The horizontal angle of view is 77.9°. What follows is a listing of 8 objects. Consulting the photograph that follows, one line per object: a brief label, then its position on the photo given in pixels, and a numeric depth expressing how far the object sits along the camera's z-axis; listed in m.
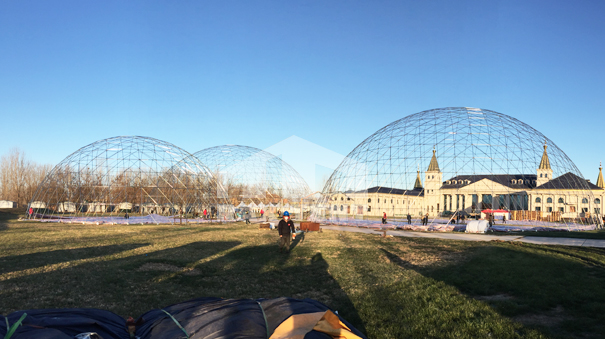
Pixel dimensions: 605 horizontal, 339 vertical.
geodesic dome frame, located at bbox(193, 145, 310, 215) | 57.53
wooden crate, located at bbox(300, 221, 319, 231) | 25.33
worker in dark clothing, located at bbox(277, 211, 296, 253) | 14.95
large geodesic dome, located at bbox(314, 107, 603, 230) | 34.16
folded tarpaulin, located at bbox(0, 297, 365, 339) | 4.42
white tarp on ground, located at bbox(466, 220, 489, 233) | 26.62
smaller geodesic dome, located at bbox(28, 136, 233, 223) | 36.16
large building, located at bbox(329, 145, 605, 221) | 35.91
